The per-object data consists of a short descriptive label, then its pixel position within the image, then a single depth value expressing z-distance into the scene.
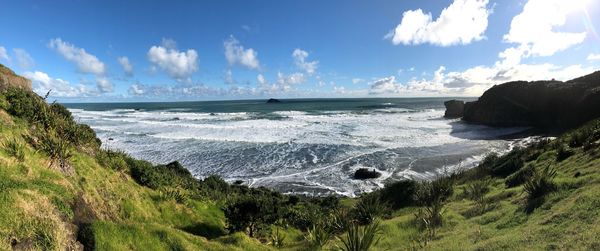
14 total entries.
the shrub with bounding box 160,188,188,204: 13.88
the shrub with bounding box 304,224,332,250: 10.60
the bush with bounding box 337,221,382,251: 8.29
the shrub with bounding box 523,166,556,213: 10.40
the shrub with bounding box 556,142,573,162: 15.94
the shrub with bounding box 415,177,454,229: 11.95
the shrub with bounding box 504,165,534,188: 14.76
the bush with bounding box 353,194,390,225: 14.12
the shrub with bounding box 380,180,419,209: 17.86
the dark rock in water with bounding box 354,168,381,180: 28.36
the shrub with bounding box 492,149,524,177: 18.83
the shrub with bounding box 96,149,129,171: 13.01
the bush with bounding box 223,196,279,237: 12.92
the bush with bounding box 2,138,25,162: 8.49
